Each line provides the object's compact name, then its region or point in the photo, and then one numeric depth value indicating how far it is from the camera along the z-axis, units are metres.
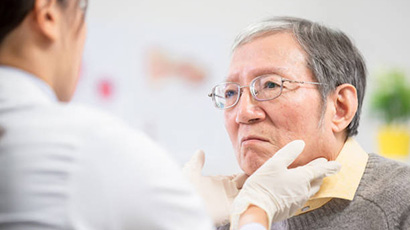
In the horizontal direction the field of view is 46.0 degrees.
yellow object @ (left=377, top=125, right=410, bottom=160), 2.82
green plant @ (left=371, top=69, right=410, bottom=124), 2.89
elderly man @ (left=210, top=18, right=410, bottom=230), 1.27
